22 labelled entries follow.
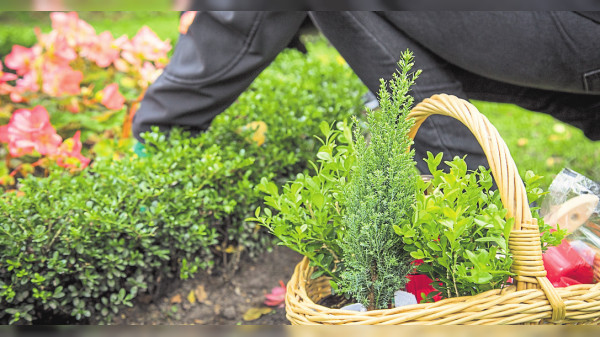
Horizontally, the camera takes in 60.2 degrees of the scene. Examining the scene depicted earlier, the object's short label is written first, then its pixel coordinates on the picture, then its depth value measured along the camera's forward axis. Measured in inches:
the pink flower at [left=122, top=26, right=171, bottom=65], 104.0
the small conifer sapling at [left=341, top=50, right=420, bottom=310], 43.1
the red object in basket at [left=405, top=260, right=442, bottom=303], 51.6
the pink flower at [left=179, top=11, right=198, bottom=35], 82.8
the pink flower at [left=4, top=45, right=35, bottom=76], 96.0
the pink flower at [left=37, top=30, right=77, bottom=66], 96.0
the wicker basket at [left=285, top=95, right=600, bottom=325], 40.1
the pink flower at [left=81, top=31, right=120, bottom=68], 102.2
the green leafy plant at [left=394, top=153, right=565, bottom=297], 41.0
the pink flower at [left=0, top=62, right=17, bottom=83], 90.4
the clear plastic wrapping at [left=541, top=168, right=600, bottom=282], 54.1
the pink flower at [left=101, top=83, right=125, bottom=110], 94.6
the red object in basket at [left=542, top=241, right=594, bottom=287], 50.2
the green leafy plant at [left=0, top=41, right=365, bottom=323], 63.9
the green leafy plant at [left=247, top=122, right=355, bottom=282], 48.2
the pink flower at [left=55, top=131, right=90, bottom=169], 81.4
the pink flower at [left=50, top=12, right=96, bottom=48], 99.5
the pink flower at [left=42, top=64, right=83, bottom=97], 94.0
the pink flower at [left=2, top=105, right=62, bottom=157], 80.5
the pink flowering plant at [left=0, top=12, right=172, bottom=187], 94.3
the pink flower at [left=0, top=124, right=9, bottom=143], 82.1
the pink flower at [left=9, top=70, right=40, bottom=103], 94.8
